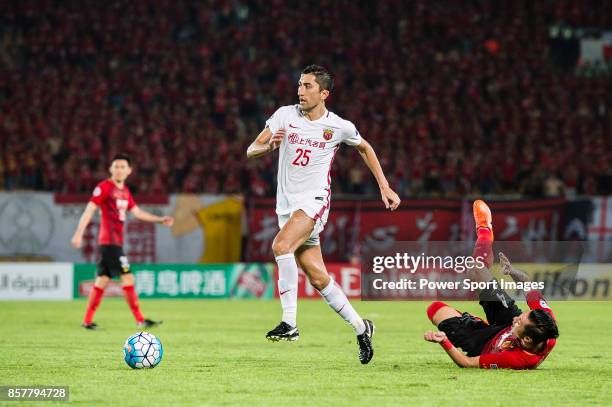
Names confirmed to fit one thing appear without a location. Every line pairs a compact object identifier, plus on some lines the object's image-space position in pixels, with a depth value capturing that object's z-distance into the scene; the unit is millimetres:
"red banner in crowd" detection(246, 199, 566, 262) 47687
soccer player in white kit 19047
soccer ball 18125
